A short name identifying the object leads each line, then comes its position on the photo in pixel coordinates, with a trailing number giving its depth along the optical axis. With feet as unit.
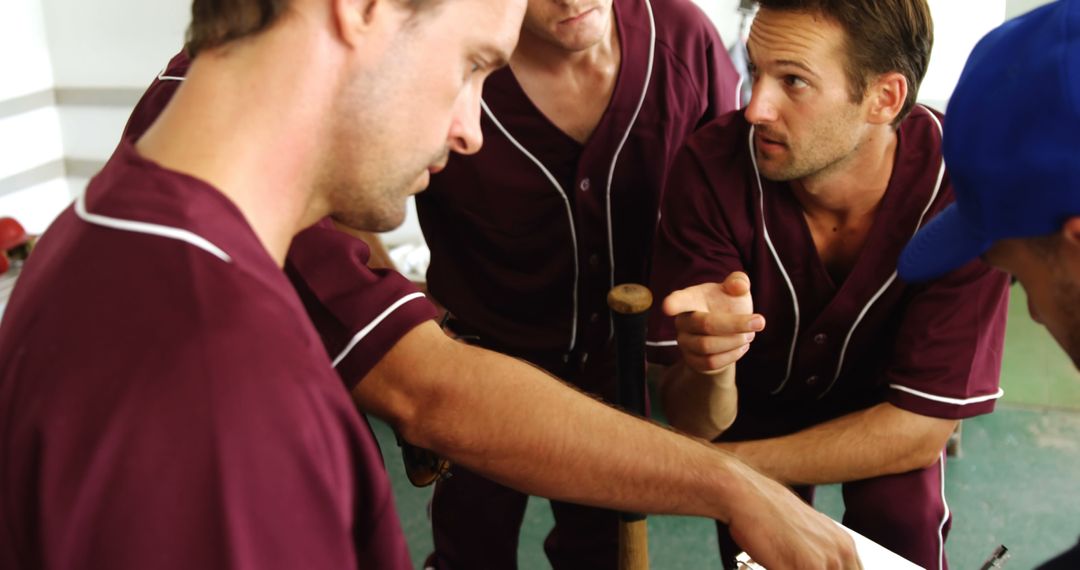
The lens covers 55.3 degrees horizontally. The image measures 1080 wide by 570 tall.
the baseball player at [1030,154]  3.10
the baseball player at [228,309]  2.19
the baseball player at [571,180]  5.56
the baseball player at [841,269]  4.99
